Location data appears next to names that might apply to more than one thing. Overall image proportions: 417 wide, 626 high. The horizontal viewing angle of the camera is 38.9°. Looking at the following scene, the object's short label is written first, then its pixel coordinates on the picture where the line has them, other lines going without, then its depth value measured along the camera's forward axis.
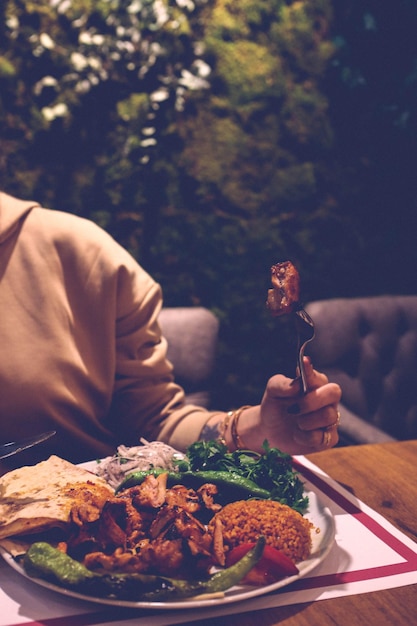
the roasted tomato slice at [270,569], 0.93
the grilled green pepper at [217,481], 1.25
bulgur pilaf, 1.01
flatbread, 1.04
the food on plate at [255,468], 1.25
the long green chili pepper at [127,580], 0.87
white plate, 0.86
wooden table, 0.91
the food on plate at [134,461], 1.38
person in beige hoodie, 1.77
